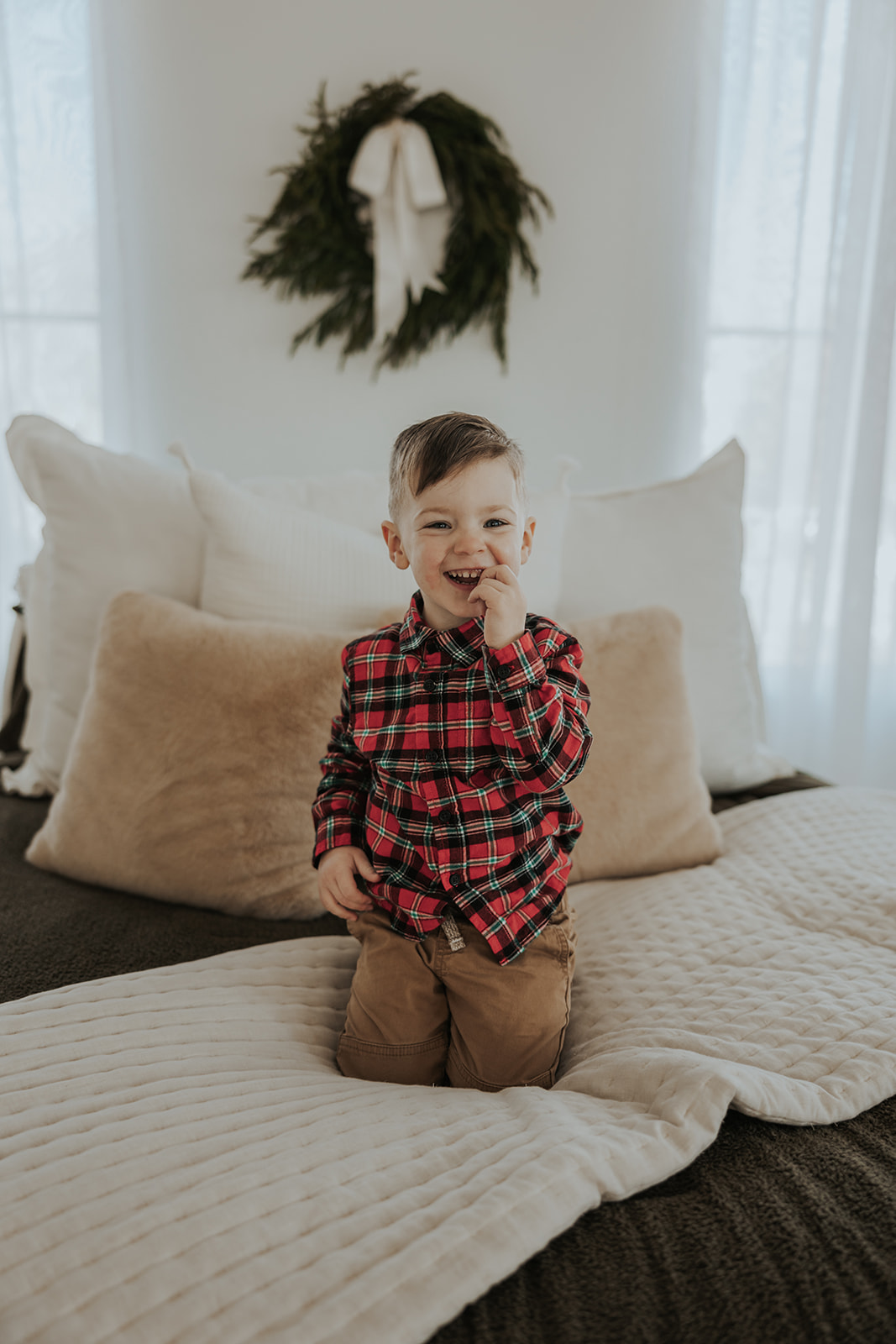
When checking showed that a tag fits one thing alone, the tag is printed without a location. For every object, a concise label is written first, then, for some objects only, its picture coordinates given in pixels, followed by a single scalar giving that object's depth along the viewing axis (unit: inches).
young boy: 30.9
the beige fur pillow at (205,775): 42.2
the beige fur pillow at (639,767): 45.6
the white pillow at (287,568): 49.5
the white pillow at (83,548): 51.9
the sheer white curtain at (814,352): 74.1
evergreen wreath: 69.8
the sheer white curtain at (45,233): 69.8
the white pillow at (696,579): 55.9
